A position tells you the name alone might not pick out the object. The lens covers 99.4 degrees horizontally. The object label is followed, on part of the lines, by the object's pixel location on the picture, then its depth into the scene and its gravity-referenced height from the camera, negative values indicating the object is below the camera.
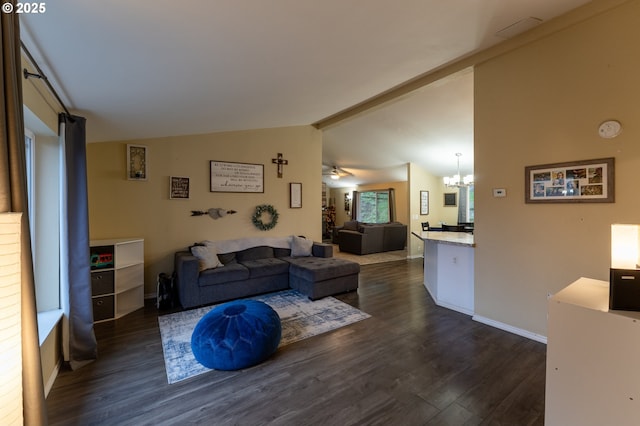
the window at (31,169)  2.32 +0.36
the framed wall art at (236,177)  4.68 +0.56
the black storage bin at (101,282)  3.25 -0.88
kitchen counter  3.52 -0.92
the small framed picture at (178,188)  4.31 +0.33
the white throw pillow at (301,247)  4.96 -0.74
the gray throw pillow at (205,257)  3.94 -0.72
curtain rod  1.61 +0.91
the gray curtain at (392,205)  9.68 +0.03
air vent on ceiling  2.57 +1.75
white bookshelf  3.27 -0.88
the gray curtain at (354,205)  11.06 +0.05
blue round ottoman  2.28 -1.14
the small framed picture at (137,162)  3.96 +0.69
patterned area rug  2.38 -1.37
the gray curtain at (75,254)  2.32 -0.39
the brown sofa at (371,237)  7.80 -0.94
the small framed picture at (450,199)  8.63 +0.20
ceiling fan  9.17 +1.23
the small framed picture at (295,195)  5.53 +0.25
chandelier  6.12 +0.55
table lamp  1.26 -0.32
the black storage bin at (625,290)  1.25 -0.41
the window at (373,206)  10.12 +0.00
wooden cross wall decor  5.29 +0.89
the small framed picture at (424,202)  7.93 +0.10
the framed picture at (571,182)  2.40 +0.21
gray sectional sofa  3.70 -0.98
